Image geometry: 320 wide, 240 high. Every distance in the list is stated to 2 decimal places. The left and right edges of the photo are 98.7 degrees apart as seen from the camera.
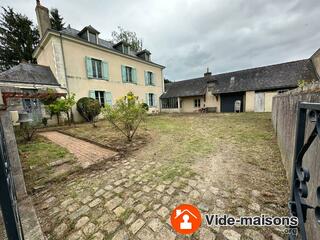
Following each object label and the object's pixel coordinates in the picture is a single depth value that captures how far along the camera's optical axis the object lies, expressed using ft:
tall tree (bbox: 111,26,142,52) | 67.97
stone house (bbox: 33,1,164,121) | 31.19
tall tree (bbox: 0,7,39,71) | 50.96
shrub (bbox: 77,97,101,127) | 32.14
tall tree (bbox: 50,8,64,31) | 61.16
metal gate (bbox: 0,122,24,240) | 2.44
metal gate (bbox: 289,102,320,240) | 2.30
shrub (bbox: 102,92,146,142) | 14.85
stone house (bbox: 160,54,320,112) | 39.45
